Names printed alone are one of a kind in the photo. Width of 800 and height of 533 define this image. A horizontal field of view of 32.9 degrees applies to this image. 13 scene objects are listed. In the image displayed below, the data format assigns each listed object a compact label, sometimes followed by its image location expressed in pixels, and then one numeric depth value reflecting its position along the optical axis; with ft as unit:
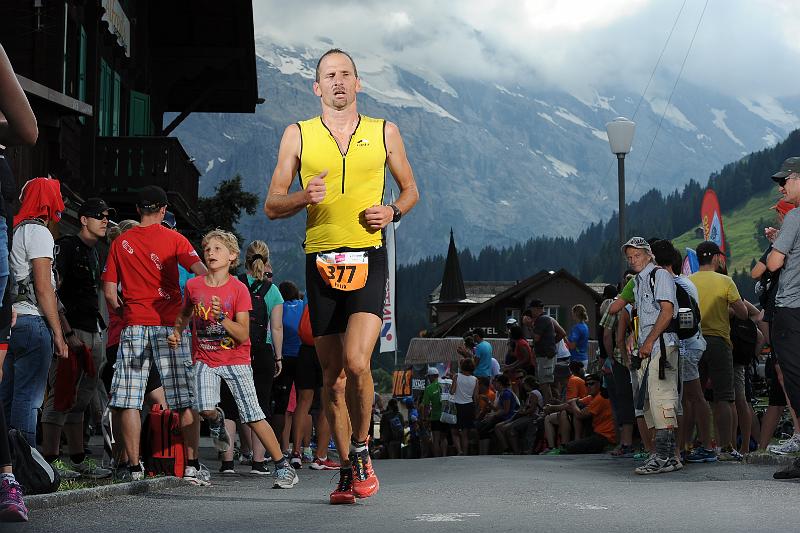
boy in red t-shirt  31.12
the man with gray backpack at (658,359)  34.96
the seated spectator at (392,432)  89.45
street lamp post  66.03
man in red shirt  29.71
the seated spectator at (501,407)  66.33
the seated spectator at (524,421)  62.80
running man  23.38
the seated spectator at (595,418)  51.75
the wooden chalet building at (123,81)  66.49
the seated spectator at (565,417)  55.06
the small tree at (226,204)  143.54
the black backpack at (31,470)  23.21
